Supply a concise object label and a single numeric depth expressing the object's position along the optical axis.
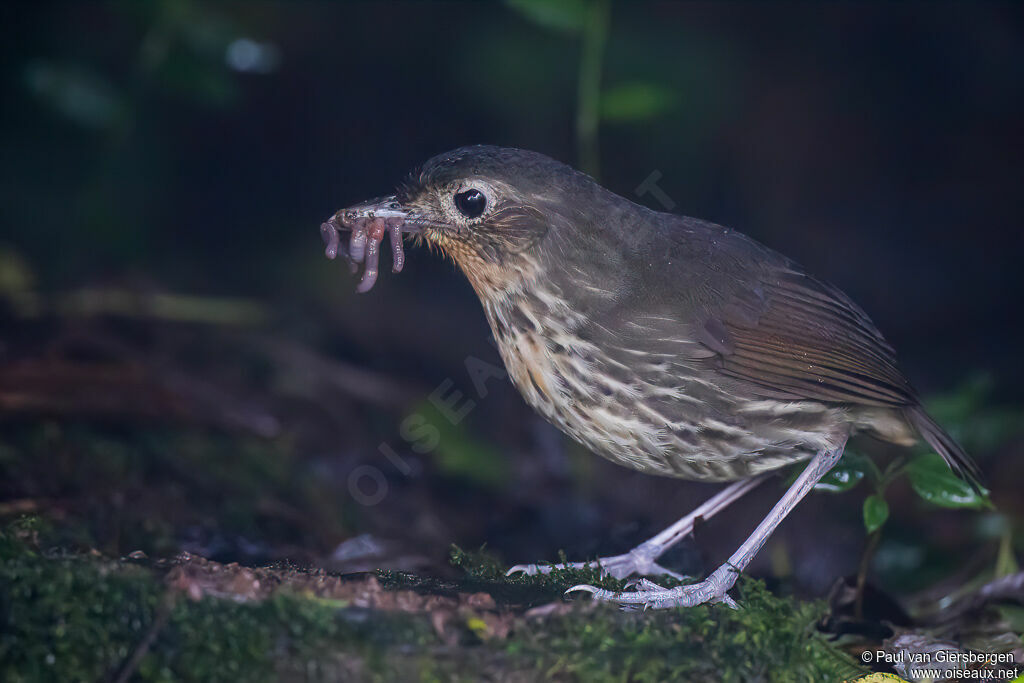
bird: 6.18
